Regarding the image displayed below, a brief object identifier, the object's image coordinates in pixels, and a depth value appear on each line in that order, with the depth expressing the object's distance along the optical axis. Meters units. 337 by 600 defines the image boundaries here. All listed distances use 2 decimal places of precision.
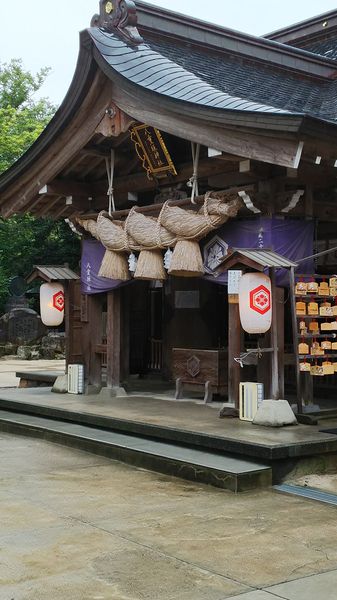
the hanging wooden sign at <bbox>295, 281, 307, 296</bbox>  8.83
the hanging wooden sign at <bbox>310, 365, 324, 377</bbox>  8.86
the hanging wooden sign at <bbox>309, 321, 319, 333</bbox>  8.95
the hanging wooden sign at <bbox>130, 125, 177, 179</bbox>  10.41
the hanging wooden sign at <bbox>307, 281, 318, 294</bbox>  8.86
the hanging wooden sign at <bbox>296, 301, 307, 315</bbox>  8.82
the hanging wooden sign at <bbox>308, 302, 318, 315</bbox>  8.89
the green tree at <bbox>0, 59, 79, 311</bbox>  31.03
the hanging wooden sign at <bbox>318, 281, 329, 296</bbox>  9.01
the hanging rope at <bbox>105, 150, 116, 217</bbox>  11.61
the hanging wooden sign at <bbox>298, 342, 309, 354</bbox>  8.76
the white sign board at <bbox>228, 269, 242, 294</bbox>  9.17
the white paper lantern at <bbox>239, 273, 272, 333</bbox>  8.69
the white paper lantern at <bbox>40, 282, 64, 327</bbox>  12.80
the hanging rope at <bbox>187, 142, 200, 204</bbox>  10.05
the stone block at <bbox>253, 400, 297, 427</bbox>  8.39
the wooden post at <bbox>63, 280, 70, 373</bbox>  12.78
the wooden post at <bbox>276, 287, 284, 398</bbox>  9.03
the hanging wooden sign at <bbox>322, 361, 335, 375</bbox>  8.90
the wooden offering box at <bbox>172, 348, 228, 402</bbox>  10.41
